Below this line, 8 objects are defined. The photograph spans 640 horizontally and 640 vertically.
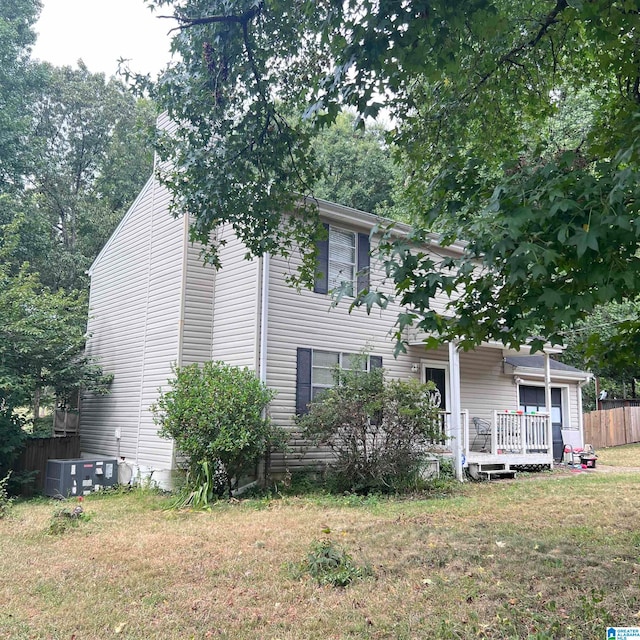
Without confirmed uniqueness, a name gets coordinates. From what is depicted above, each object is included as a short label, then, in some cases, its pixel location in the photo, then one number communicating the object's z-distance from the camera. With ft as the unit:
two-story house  34.78
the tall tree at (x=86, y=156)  67.10
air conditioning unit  34.04
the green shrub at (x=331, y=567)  15.85
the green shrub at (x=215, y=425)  29.27
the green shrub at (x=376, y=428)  31.55
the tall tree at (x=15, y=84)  52.42
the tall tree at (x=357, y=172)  81.51
